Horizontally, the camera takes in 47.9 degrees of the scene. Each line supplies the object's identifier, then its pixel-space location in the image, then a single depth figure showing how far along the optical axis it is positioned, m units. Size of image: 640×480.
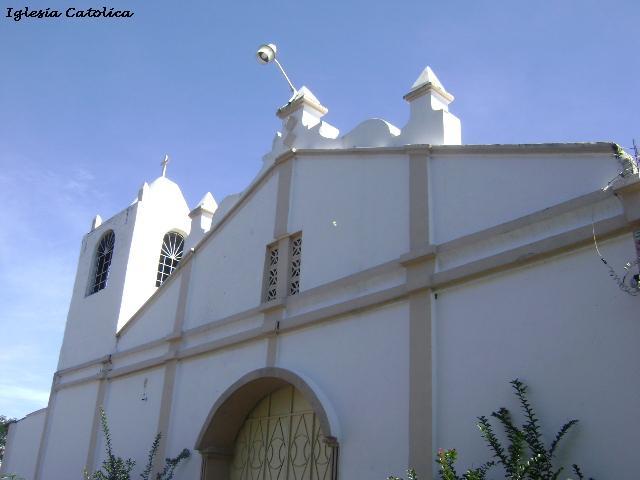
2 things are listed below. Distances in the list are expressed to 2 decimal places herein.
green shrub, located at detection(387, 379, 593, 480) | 6.13
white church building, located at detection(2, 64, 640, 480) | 6.56
